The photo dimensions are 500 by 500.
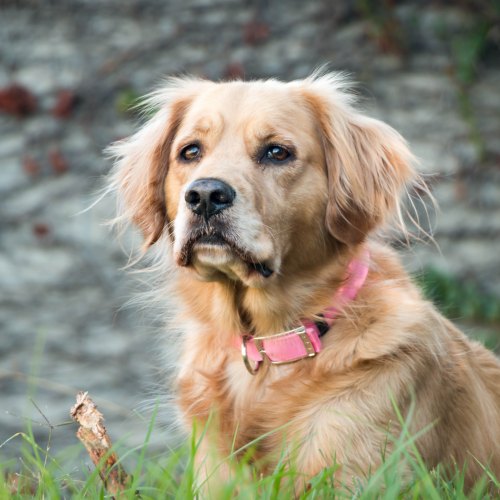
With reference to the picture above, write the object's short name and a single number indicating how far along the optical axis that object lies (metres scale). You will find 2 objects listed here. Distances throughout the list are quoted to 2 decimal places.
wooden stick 5.21
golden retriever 6.04
